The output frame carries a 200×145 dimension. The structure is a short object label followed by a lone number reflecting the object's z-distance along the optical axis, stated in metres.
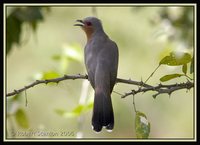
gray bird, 10.40
